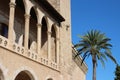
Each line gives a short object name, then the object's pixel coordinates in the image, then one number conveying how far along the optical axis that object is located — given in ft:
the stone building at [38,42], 55.88
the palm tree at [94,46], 101.14
